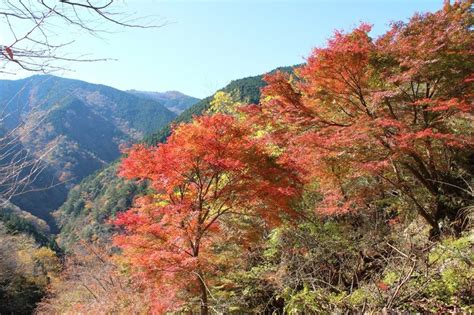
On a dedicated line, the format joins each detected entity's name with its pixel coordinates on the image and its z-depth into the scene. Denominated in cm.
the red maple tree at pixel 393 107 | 660
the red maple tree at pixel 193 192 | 743
